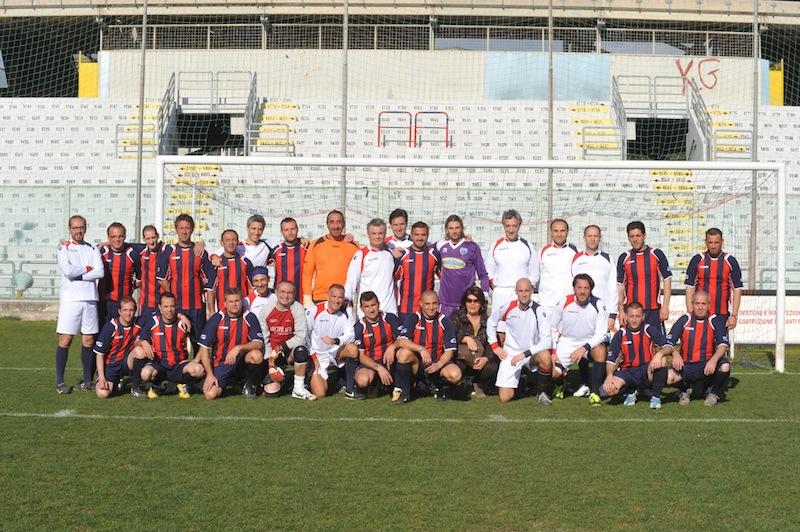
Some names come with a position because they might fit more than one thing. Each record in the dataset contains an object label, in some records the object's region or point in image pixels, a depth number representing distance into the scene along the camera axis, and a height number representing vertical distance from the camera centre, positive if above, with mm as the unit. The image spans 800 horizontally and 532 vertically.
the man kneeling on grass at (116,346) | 7289 -638
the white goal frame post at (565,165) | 9266 +1082
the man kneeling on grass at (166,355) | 7262 -700
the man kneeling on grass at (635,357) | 7074 -640
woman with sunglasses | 7430 -584
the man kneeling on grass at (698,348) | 7285 -571
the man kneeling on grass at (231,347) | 7227 -623
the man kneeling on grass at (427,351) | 7164 -619
